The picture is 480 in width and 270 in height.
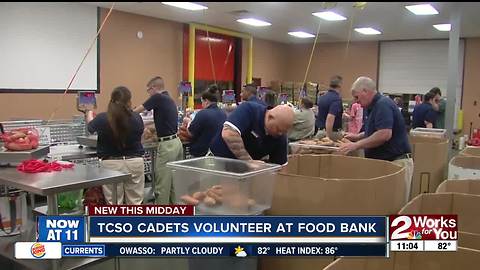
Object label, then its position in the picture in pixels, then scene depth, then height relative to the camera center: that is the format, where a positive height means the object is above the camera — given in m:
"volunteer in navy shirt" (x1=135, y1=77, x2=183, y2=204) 4.38 -0.41
